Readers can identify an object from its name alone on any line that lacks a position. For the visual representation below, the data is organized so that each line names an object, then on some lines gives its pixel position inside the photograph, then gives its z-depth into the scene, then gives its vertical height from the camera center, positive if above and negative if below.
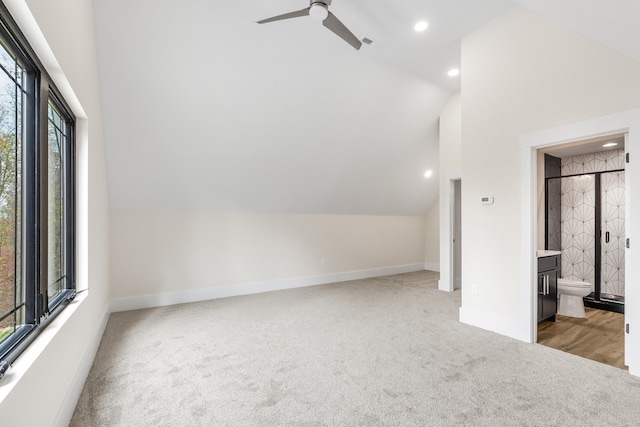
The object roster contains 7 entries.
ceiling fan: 2.46 +1.62
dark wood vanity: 3.47 -0.89
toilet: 3.83 -1.11
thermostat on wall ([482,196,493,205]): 3.43 +0.10
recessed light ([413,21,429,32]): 3.41 +2.04
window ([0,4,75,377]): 1.41 +0.11
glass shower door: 4.39 -0.40
